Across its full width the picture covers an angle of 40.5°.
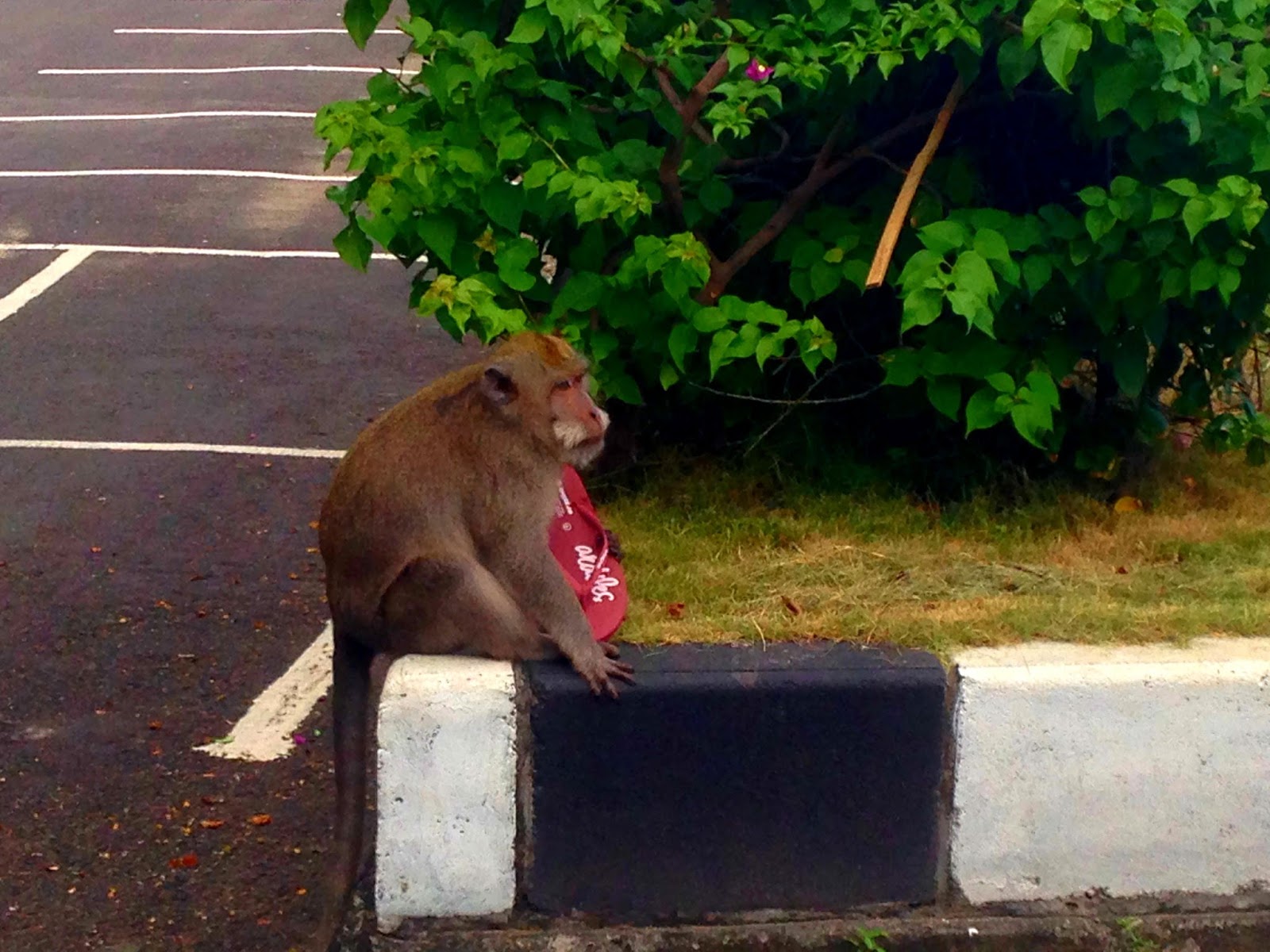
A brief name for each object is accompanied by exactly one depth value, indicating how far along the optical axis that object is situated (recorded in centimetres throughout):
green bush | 391
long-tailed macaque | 375
